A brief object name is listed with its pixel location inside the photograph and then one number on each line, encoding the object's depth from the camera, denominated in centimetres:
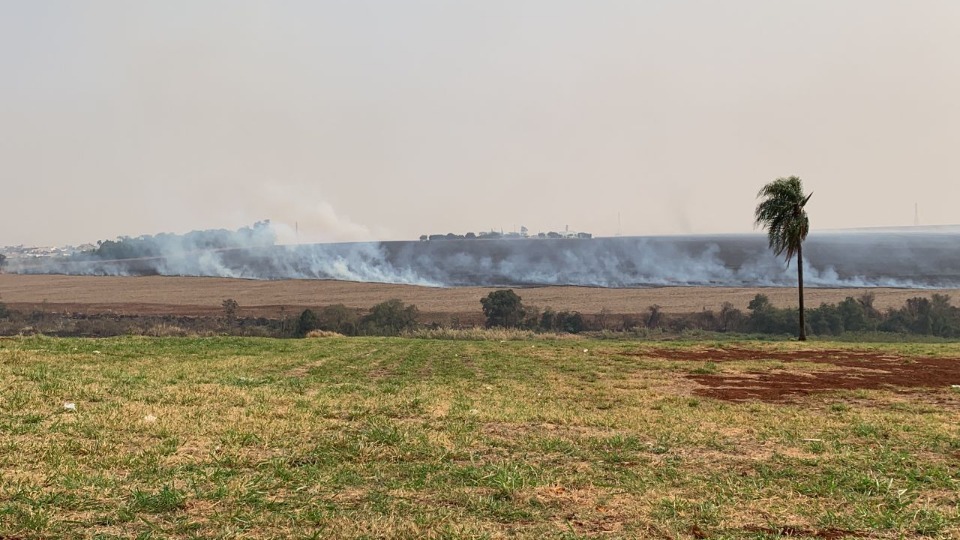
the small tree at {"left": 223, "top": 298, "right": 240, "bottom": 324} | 8828
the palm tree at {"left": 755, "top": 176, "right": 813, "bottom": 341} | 4380
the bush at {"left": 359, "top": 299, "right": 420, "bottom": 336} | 7256
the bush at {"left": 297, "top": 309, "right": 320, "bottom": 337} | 7188
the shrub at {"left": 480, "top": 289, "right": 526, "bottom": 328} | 8050
